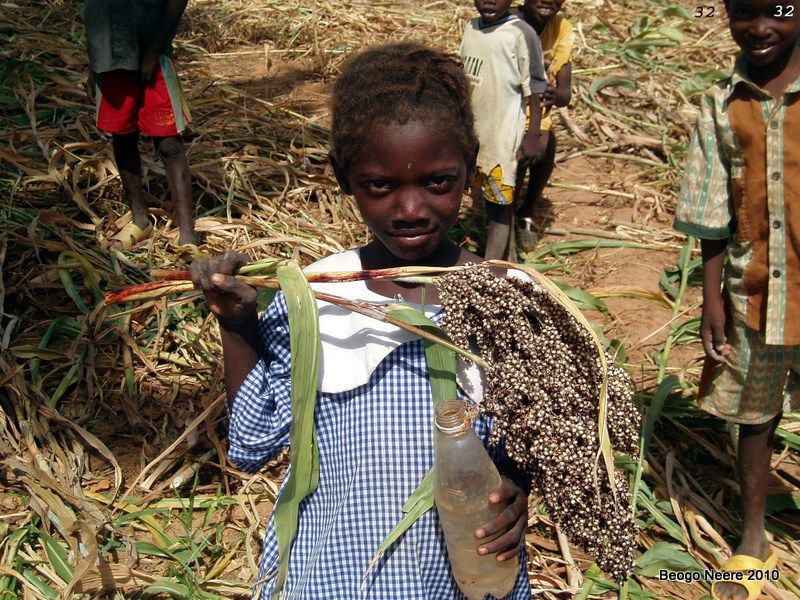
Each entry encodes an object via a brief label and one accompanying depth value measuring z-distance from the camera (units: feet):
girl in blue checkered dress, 5.73
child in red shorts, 13.44
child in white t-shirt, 13.70
